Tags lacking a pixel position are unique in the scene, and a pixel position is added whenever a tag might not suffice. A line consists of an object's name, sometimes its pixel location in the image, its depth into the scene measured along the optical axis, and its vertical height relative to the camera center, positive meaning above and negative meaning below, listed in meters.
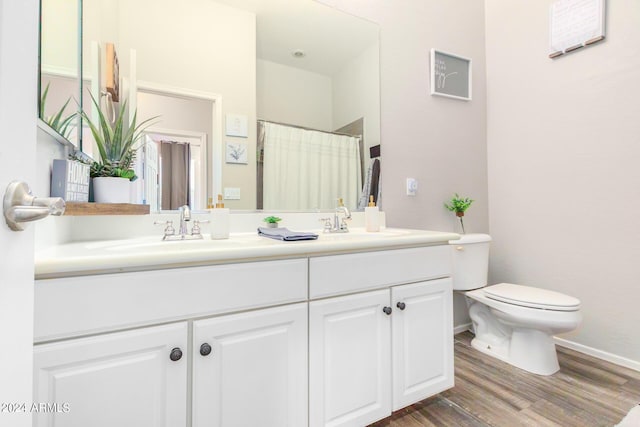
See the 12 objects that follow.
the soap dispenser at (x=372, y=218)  1.62 +0.00
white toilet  1.53 -0.51
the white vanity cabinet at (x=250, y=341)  0.71 -0.36
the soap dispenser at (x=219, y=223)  1.26 -0.02
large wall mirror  1.29 +0.60
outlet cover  1.94 +0.20
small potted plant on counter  1.47 -0.02
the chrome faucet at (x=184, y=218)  1.18 +0.00
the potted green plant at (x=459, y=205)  2.03 +0.08
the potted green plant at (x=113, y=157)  1.07 +0.23
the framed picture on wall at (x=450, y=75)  2.04 +0.99
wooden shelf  0.92 +0.03
